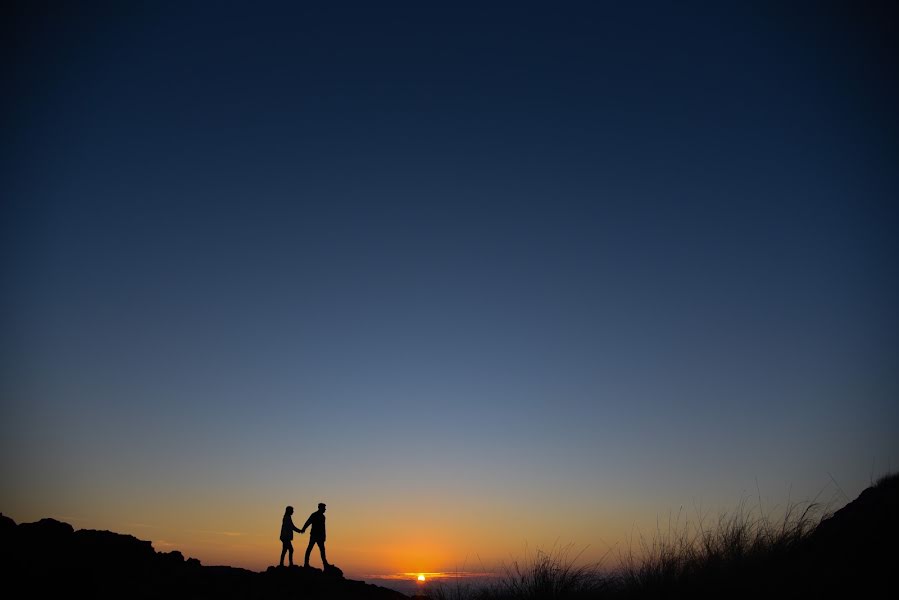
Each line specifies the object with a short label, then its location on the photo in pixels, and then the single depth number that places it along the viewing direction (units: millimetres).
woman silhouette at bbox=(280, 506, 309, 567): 17250
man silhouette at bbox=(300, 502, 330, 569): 17078
